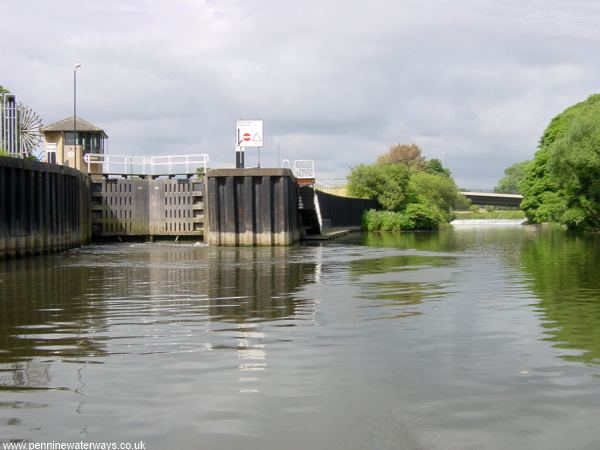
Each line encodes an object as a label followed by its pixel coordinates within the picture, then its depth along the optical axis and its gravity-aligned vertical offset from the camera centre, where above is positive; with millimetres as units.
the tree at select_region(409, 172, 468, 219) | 72938 +3831
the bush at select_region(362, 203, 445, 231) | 67500 +260
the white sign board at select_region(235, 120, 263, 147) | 45594 +5895
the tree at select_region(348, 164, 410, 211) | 71375 +3957
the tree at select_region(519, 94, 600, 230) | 48844 +3449
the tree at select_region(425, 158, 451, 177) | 133388 +10359
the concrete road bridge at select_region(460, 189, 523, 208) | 147250 +4678
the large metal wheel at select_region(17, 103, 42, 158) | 63150 +8927
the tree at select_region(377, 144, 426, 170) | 120125 +11102
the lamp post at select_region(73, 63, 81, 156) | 43312 +8269
